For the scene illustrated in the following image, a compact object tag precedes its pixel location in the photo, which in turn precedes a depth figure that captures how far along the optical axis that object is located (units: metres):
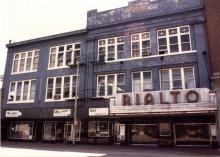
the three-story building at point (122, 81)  19.42
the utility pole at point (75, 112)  22.26
